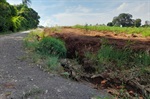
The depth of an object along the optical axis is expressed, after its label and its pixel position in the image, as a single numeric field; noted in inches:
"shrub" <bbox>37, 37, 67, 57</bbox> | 111.9
